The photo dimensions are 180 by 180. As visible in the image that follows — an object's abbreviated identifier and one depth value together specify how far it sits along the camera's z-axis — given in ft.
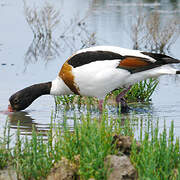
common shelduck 45.21
